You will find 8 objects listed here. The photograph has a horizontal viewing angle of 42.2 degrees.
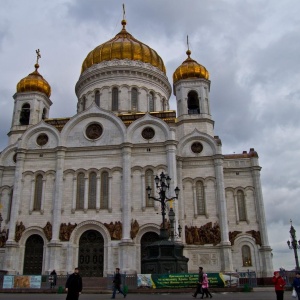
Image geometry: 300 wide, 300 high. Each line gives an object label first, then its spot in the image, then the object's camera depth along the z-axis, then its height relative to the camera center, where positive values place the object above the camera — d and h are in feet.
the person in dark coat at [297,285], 37.47 -0.50
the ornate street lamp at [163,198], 60.49 +13.06
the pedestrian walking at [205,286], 46.89 -0.53
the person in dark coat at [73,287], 31.68 -0.23
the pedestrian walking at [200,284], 47.34 -0.29
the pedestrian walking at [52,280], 68.22 +0.75
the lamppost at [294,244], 86.43 +7.53
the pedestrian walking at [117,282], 48.30 +0.08
